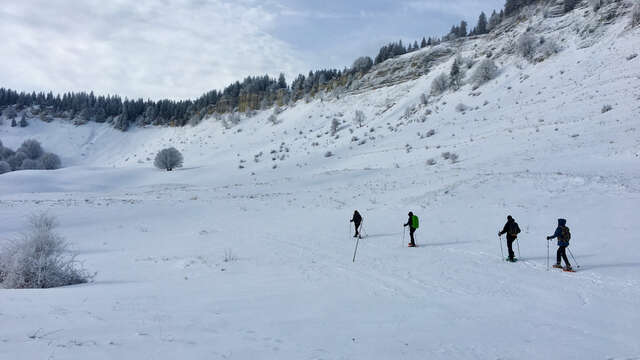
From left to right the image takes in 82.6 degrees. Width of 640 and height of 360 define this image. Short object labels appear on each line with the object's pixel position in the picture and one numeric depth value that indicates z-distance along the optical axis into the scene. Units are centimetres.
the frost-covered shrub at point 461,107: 4581
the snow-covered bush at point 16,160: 8019
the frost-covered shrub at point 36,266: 912
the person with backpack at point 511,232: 1239
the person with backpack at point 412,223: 1553
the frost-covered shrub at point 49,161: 8094
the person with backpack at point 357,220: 1752
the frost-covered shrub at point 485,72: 4978
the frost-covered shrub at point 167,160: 5581
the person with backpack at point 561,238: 1115
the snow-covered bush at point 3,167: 6950
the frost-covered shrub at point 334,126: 6000
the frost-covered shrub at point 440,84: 5556
